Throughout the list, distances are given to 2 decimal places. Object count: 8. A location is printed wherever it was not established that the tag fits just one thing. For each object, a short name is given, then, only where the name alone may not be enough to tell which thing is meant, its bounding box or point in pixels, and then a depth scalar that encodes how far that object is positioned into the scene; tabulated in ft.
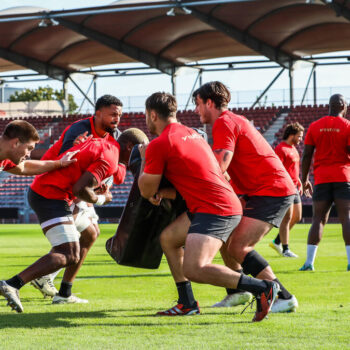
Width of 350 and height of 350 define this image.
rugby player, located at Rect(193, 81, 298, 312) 37.91
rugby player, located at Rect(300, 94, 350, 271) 60.13
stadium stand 211.00
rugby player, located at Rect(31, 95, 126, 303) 45.32
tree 498.03
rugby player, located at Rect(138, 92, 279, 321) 35.12
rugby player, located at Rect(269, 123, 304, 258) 77.20
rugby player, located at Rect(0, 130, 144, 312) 40.37
